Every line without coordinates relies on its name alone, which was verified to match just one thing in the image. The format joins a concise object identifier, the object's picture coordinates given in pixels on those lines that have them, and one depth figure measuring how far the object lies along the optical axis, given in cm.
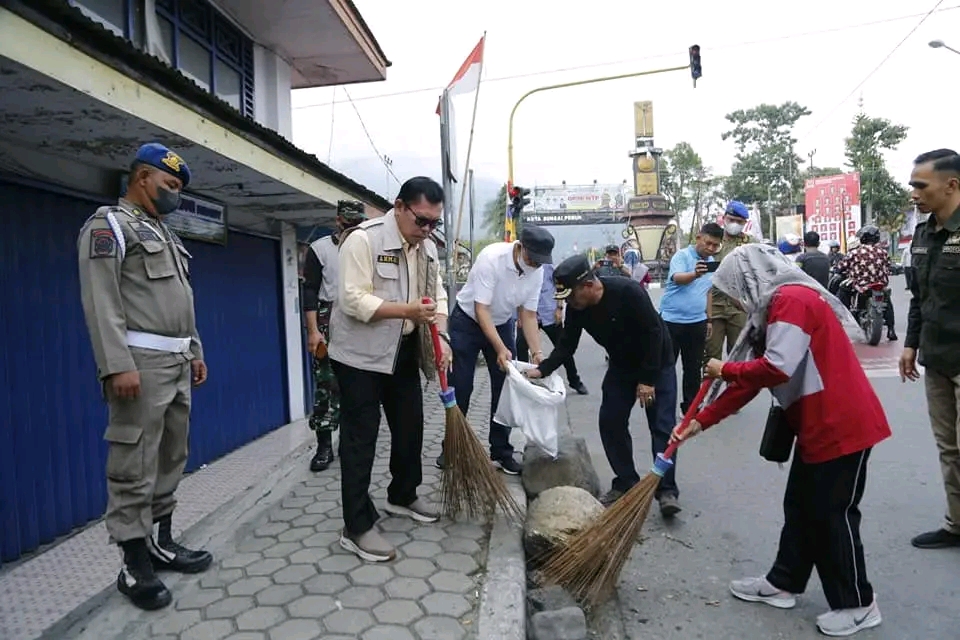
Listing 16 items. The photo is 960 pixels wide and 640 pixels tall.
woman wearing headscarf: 253
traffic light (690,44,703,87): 1159
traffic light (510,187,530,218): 1212
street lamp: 1374
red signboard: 2845
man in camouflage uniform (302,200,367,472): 427
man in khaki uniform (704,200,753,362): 580
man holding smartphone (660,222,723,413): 515
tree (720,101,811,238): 5027
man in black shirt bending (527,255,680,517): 362
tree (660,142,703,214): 5222
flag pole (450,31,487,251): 802
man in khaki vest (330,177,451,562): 296
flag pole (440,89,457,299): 675
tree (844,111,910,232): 3828
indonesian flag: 774
